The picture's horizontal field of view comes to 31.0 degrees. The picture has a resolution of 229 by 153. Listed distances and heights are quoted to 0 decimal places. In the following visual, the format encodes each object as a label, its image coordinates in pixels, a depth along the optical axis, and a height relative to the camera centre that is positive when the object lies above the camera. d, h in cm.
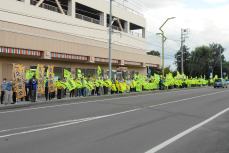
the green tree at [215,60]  12312 +739
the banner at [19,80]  2514 +23
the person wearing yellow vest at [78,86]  3133 -20
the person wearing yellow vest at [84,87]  3200 -25
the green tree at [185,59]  11734 +735
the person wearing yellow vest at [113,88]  3672 -37
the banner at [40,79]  2788 +32
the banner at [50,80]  2800 +26
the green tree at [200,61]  11438 +664
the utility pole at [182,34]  7669 +952
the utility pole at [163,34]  5564 +674
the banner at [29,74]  2686 +60
